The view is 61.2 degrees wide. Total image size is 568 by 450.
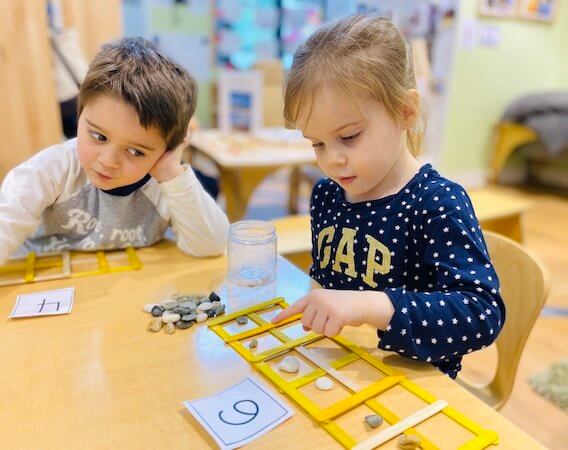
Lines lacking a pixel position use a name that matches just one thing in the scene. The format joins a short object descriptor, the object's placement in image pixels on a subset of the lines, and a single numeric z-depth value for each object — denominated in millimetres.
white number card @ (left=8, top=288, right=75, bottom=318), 687
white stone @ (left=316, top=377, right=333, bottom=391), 535
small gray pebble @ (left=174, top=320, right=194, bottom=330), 663
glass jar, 827
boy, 784
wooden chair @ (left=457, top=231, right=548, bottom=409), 847
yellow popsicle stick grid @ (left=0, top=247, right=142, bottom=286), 805
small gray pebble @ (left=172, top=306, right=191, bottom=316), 683
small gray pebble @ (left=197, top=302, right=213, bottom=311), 701
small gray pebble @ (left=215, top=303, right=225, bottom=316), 697
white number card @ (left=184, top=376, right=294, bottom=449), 464
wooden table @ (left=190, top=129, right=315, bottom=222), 2217
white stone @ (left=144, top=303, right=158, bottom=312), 705
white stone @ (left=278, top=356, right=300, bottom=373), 564
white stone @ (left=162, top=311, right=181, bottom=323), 667
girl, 593
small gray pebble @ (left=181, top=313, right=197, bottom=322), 673
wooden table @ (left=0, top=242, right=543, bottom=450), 467
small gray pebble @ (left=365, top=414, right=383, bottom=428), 479
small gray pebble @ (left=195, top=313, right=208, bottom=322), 679
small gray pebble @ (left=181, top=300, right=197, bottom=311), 700
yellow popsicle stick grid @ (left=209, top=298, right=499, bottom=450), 472
